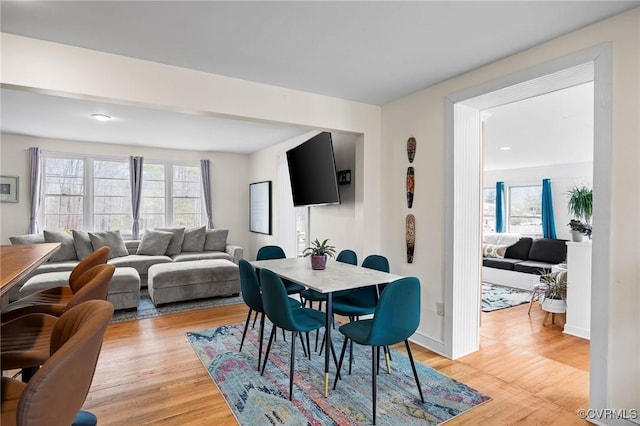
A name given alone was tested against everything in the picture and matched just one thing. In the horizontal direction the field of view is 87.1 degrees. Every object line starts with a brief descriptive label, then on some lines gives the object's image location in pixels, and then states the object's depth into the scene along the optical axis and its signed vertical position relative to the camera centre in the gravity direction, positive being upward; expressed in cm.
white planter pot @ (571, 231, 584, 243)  376 -22
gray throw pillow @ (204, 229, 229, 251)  635 -55
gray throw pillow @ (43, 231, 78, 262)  505 -53
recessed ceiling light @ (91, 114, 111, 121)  421 +117
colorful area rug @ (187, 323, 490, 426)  212 -128
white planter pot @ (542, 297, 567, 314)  392 -106
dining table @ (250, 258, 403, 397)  227 -49
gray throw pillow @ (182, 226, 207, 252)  623 -54
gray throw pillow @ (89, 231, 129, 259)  535 -52
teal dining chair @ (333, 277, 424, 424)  203 -65
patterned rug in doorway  471 -125
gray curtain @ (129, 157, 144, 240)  618 +40
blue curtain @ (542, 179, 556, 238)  752 +6
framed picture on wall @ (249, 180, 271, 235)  618 +9
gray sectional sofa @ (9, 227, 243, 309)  419 -78
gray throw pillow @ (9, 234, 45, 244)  481 -44
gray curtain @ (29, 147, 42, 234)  539 +38
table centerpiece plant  289 -39
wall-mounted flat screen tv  365 +48
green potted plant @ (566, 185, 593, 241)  473 +17
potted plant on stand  394 -94
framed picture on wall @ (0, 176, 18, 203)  526 +30
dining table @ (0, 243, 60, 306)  131 -27
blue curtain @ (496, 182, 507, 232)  854 +15
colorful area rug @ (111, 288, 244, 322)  411 -128
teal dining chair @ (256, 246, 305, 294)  384 -48
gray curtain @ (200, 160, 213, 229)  677 +48
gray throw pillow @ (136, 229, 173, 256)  578 -57
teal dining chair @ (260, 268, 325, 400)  226 -69
